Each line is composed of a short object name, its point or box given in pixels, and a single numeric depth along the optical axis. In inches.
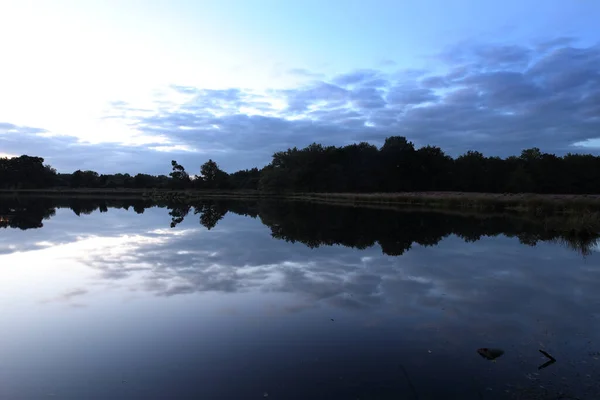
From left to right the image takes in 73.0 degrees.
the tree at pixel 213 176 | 4628.4
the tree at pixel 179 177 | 4753.9
